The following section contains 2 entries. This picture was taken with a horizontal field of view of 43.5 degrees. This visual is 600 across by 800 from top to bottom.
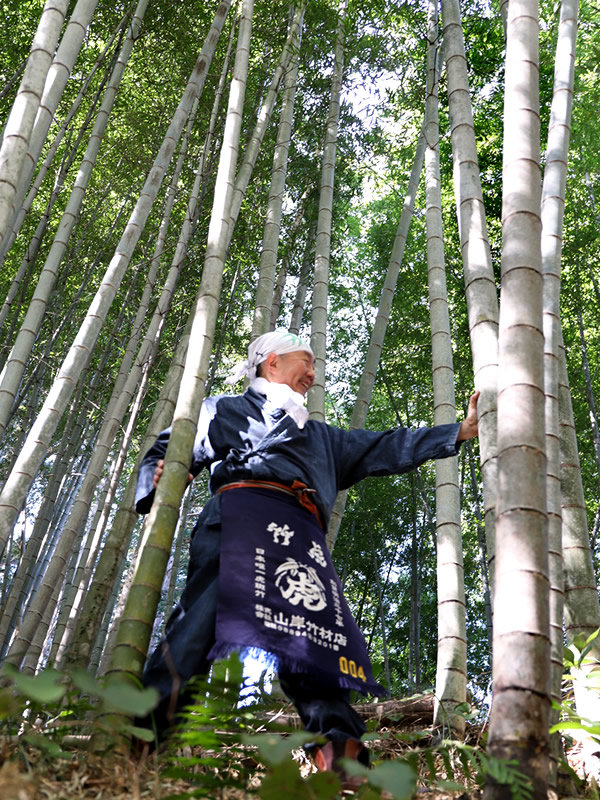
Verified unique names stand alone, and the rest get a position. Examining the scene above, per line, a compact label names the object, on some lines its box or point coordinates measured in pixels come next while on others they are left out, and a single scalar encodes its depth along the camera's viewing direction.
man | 1.64
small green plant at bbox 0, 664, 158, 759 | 0.93
